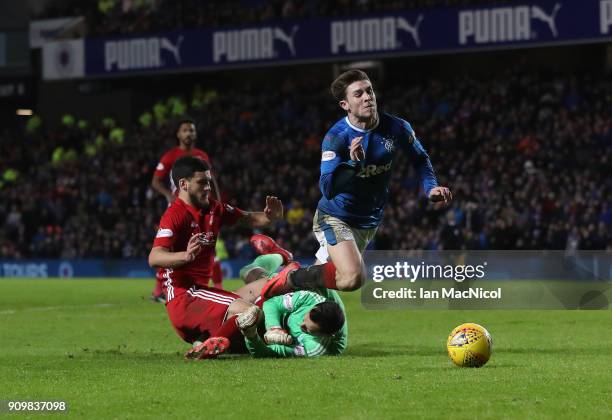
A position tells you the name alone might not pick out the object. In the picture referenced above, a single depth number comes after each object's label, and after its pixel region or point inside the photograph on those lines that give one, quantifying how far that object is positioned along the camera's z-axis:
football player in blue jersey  17.02
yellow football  15.85
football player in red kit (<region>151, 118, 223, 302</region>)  28.03
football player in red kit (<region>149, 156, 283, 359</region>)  17.78
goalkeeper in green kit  17.12
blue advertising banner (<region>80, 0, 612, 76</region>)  53.16
